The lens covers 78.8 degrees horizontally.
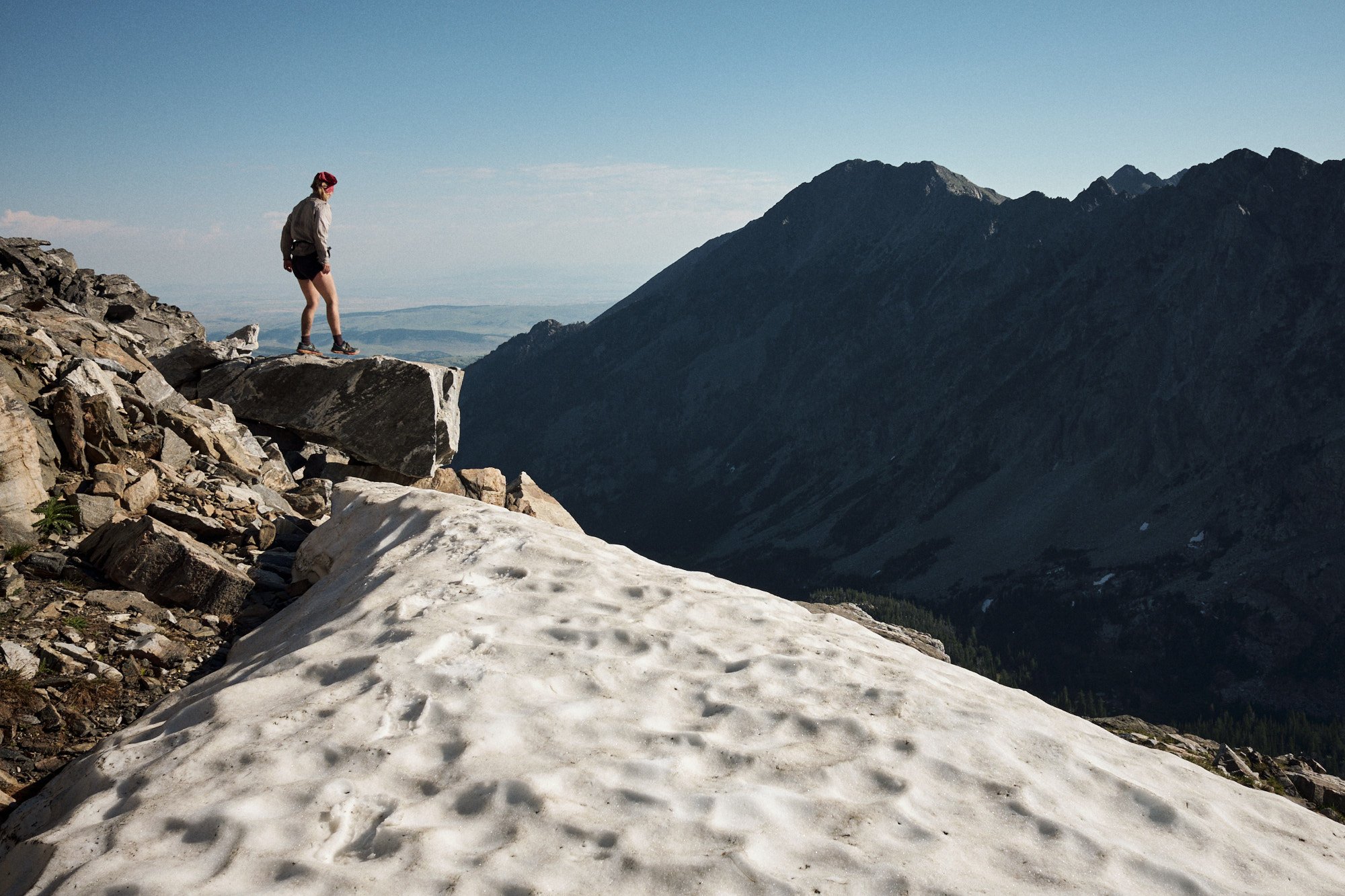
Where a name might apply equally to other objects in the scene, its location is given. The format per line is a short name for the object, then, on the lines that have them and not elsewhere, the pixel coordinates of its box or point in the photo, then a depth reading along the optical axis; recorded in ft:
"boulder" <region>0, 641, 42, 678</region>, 28.78
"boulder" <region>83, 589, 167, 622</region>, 33.96
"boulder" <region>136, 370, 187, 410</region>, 52.75
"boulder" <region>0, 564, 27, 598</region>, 32.63
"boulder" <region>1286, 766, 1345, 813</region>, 50.23
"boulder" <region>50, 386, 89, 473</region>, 42.24
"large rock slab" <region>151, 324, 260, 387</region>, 69.05
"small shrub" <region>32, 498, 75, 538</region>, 37.09
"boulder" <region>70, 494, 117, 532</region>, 38.58
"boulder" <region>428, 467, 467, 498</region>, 67.97
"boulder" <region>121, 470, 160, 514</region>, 41.22
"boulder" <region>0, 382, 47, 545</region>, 35.99
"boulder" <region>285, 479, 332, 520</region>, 49.67
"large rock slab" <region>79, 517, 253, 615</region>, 35.78
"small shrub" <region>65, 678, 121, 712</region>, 28.60
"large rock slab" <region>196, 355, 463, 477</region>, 64.54
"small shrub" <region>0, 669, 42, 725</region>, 27.12
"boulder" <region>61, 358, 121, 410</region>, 43.78
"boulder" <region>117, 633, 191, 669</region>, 31.71
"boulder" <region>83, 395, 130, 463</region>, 43.50
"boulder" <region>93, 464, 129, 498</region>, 40.93
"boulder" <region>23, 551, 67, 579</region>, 34.63
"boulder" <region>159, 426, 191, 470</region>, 47.19
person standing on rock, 59.62
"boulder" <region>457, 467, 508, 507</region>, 72.59
